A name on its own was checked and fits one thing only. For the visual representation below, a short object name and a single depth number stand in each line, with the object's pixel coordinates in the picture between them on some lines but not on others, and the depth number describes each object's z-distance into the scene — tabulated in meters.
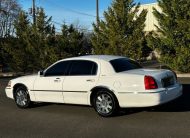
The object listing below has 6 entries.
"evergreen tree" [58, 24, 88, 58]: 16.91
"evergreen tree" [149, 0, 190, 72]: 13.56
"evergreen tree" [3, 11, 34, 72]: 18.48
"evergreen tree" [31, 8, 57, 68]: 17.64
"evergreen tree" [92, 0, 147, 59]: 15.08
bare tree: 44.57
